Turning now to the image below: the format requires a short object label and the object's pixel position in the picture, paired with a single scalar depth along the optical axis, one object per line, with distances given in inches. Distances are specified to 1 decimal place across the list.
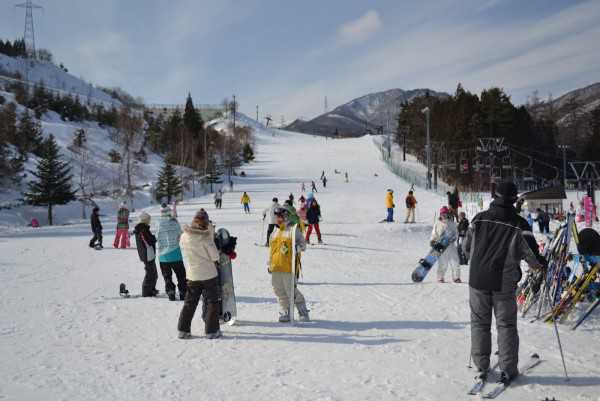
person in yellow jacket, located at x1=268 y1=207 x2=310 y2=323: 242.1
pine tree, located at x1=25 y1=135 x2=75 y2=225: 1220.5
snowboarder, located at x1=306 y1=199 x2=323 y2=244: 579.8
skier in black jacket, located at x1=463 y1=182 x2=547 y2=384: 166.1
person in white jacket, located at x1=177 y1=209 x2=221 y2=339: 221.5
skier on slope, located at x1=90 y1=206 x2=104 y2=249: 559.2
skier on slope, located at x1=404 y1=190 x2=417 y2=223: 754.2
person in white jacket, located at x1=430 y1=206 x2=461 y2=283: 370.3
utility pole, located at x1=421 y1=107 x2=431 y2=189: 1374.8
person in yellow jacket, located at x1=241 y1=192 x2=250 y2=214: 1058.7
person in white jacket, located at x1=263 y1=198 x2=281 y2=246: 519.2
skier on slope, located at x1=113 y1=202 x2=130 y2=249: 566.3
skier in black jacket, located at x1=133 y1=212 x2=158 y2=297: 313.0
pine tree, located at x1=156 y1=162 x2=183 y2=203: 1646.2
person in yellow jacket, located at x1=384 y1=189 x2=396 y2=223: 765.3
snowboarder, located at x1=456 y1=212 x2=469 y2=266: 490.7
